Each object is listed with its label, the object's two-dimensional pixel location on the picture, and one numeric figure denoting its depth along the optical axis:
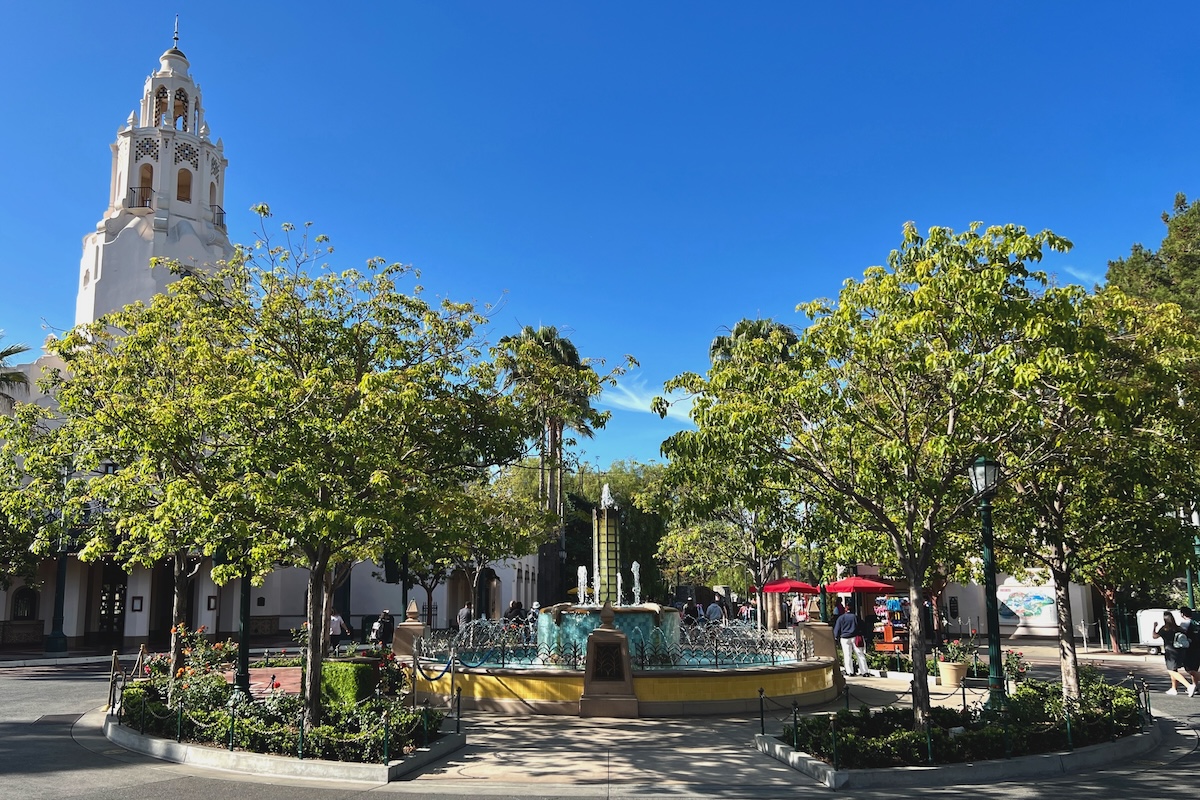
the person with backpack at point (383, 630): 26.86
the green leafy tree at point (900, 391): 11.09
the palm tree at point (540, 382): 15.46
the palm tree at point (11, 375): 28.55
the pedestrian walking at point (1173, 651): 17.94
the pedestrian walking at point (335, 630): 25.11
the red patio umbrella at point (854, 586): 27.56
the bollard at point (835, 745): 10.39
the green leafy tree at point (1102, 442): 11.03
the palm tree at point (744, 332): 40.34
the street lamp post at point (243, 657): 14.43
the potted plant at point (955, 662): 18.83
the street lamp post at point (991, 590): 11.79
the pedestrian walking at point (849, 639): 21.30
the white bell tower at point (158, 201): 41.75
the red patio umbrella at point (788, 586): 31.69
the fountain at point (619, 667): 15.46
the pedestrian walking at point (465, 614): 32.16
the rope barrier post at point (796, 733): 11.67
